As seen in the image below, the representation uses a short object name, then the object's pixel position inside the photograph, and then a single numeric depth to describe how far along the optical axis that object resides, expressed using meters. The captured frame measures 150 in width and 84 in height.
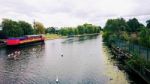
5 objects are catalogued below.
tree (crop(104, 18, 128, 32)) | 50.28
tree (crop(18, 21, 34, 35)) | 56.35
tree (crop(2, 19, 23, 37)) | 50.26
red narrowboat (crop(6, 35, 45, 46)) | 42.24
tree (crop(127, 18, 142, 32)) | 57.49
